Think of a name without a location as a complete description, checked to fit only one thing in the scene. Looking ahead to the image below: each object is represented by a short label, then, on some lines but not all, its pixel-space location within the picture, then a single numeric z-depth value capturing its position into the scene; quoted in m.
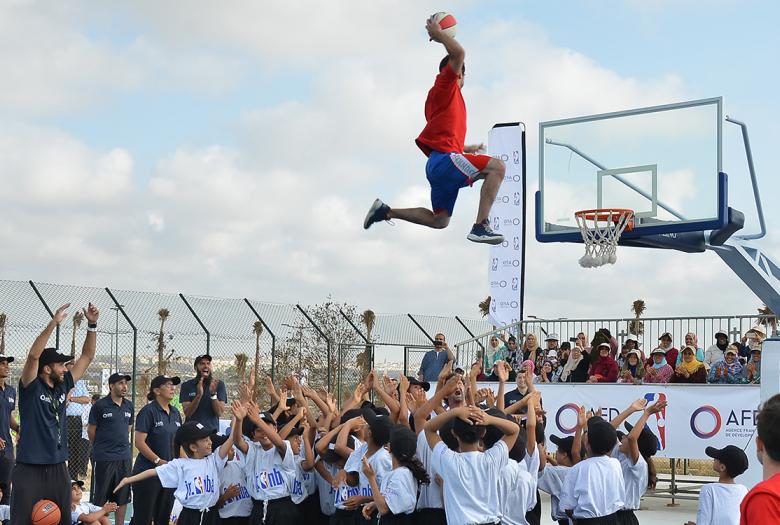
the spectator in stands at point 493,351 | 18.17
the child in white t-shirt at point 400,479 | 7.26
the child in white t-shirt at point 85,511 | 9.49
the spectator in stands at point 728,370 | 14.42
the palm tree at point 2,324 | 14.89
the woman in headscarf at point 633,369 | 15.42
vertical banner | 19.09
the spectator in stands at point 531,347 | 17.02
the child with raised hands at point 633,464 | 8.09
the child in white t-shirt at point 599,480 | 7.73
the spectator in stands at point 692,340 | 15.85
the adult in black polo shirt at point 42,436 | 7.64
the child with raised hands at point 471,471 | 6.91
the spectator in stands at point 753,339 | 14.98
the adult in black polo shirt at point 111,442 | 10.88
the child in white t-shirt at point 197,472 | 8.47
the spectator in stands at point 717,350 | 15.27
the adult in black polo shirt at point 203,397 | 10.98
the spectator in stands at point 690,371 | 14.75
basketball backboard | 13.41
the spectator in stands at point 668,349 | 15.62
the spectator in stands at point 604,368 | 15.59
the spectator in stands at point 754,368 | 14.29
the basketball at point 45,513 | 7.61
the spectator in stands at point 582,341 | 16.92
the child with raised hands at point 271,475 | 8.58
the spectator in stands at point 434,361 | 17.81
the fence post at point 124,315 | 15.66
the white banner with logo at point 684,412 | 14.13
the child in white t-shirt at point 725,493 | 7.29
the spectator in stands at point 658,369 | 15.05
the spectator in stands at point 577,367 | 15.98
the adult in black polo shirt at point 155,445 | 10.09
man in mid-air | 6.81
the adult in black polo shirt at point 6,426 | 10.59
